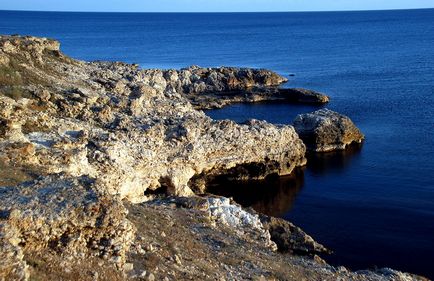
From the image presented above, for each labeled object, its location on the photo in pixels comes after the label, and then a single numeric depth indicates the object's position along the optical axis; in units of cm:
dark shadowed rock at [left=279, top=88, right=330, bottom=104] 8956
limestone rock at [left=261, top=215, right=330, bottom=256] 3406
